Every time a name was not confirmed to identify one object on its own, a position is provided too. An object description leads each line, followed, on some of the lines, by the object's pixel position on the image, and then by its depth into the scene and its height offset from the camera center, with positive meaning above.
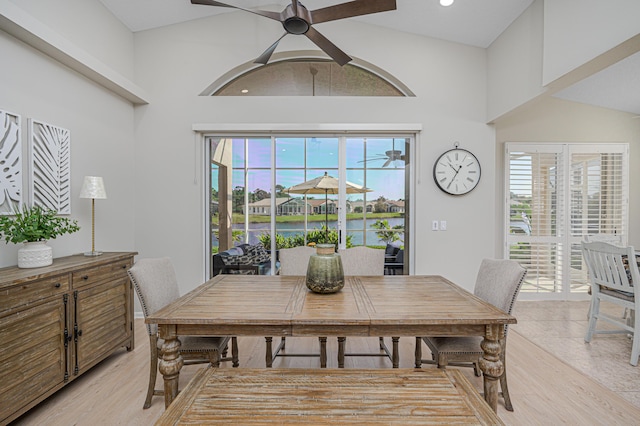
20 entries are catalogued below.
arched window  3.97 +1.64
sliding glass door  4.00 +0.24
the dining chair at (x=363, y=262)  2.81 -0.45
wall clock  3.90 +0.47
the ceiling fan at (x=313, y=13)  2.04 +1.31
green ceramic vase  2.02 -0.39
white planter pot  2.20 -0.33
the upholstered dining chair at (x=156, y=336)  2.04 -0.84
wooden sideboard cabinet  1.85 -0.80
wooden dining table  1.61 -0.55
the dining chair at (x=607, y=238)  4.41 -0.35
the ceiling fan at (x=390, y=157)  4.03 +0.68
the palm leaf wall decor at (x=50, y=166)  2.53 +0.36
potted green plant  2.09 -0.17
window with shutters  4.47 +0.08
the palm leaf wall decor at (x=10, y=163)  2.28 +0.33
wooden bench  1.17 -0.76
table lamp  2.81 +0.16
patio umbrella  3.56 +0.27
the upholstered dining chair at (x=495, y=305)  1.98 -0.62
